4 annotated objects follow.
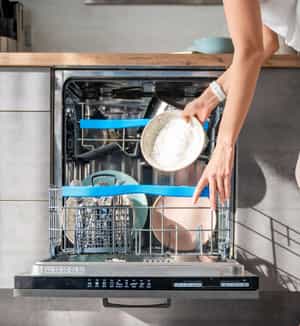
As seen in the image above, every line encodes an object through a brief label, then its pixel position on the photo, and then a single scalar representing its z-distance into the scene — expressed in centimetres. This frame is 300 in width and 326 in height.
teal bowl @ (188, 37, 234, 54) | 176
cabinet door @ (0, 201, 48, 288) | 171
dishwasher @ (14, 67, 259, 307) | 139
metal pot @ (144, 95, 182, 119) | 184
